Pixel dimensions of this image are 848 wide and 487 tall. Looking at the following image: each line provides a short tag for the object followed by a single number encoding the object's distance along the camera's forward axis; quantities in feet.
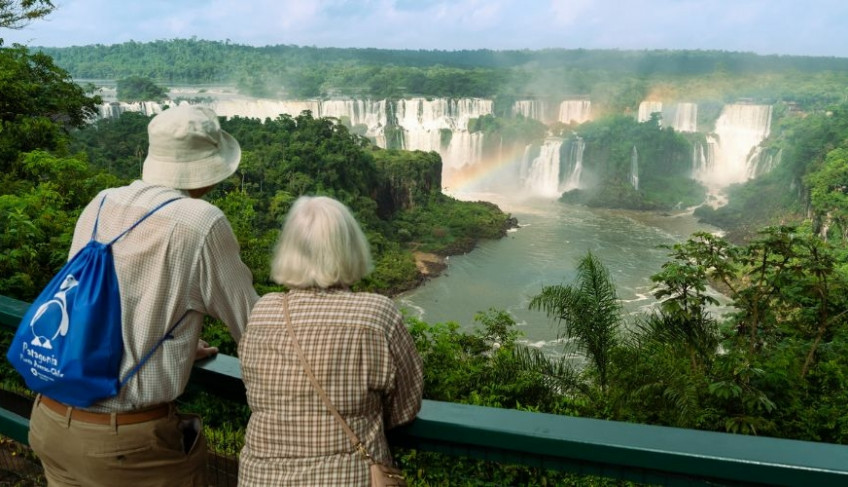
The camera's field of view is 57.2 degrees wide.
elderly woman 3.21
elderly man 3.59
